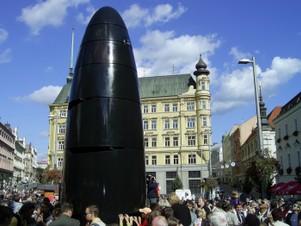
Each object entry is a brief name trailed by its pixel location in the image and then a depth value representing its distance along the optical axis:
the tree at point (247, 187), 37.08
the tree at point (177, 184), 60.66
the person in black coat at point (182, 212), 7.98
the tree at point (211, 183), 46.09
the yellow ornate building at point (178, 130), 66.12
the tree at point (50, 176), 51.19
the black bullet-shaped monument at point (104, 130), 7.67
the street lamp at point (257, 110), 16.42
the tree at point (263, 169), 18.91
